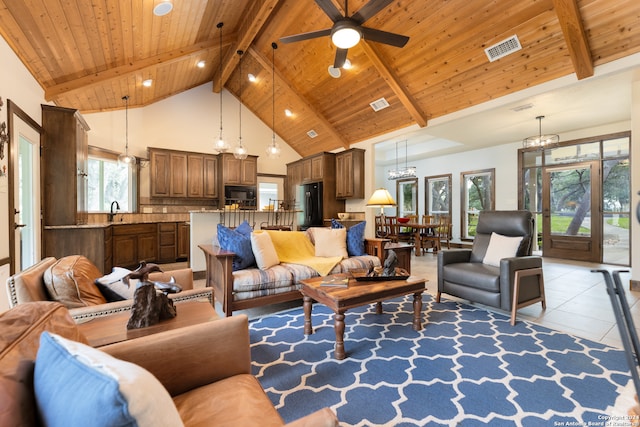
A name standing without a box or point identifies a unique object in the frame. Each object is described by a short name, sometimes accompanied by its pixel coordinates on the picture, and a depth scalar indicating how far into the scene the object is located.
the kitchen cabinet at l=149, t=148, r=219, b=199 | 6.24
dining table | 6.22
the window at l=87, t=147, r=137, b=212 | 5.50
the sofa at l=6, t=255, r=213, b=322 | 1.30
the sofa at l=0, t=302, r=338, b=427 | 0.51
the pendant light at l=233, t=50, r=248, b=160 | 4.80
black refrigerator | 7.09
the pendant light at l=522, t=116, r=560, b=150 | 4.99
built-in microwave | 7.01
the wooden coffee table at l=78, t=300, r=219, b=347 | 1.27
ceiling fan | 2.51
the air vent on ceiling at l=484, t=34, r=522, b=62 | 3.53
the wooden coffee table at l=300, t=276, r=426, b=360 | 2.10
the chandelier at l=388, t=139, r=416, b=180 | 7.72
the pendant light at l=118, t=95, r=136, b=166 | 5.63
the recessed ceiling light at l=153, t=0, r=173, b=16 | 3.17
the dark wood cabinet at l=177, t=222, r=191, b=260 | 6.12
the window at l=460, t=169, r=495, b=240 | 7.51
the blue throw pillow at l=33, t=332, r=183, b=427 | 0.48
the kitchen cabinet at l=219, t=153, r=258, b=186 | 6.91
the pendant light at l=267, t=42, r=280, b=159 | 5.08
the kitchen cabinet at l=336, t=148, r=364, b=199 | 6.54
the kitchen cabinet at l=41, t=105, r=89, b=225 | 3.66
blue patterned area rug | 1.51
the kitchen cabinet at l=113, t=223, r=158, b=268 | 5.04
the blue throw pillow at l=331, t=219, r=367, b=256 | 3.69
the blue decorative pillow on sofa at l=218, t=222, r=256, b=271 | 3.00
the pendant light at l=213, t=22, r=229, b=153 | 4.55
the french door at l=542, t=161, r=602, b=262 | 5.73
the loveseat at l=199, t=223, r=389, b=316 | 2.71
